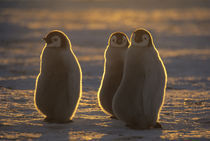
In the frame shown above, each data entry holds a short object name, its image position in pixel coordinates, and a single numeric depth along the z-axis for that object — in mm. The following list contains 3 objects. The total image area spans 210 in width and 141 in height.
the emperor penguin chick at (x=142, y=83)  11906
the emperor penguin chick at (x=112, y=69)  13453
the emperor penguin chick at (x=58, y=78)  12516
